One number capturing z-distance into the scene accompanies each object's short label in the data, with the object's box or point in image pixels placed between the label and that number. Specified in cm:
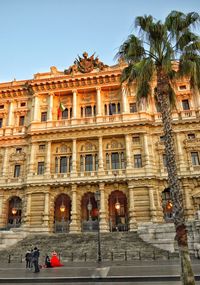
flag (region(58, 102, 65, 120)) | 3165
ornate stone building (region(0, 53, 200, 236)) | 2845
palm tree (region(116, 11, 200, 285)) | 1189
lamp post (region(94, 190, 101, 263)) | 1952
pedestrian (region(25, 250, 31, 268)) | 1600
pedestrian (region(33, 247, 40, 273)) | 1381
